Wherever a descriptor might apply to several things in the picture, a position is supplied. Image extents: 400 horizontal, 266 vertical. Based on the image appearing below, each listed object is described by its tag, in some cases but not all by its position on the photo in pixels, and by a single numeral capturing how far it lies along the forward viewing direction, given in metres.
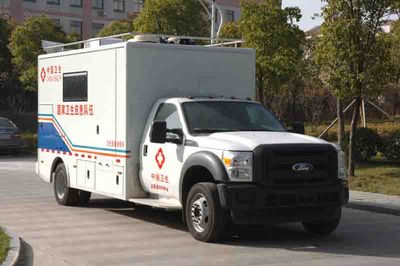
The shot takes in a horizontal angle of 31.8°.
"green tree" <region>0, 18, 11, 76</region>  41.56
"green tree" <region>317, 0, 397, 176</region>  16.23
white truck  9.32
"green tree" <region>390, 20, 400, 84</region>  16.98
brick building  66.88
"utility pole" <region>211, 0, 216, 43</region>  26.40
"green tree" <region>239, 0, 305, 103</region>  20.58
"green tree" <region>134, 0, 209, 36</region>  27.62
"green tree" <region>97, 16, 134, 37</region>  41.25
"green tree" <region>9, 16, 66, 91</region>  36.81
